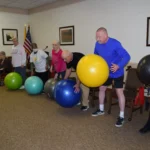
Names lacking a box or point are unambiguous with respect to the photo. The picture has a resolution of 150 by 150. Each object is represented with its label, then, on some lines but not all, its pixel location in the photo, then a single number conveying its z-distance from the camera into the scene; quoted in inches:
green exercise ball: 209.9
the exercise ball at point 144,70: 97.0
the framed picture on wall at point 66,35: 231.1
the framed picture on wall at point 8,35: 272.7
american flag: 271.9
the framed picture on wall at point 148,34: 159.6
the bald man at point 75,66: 134.9
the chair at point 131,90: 134.6
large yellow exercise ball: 107.4
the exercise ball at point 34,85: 191.2
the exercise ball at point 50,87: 171.8
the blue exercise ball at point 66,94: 139.6
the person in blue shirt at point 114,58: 115.6
